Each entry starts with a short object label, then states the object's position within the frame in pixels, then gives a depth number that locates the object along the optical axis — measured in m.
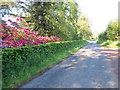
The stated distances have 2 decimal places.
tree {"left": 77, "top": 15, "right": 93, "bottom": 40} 23.64
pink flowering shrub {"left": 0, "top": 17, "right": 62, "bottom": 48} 4.32
